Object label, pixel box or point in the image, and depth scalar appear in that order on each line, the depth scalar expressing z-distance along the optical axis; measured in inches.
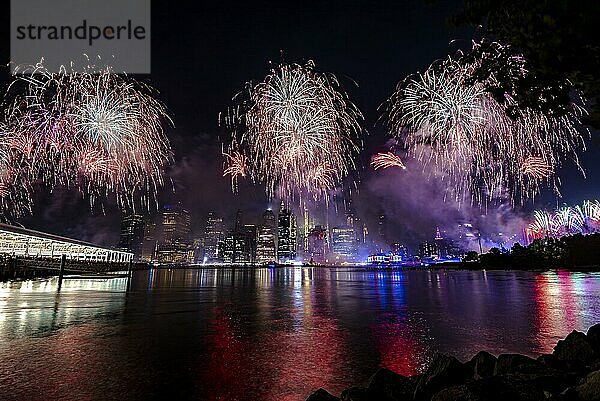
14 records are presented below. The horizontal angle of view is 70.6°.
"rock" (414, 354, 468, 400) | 273.4
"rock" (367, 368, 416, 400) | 270.7
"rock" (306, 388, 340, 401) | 260.2
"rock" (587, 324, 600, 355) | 358.3
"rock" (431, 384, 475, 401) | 225.1
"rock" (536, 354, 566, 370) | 330.1
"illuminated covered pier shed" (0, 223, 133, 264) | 2126.0
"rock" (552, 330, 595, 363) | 334.3
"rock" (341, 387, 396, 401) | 255.2
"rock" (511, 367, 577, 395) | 260.8
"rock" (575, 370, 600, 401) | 221.5
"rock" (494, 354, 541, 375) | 297.5
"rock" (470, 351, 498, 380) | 316.2
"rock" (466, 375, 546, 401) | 224.2
